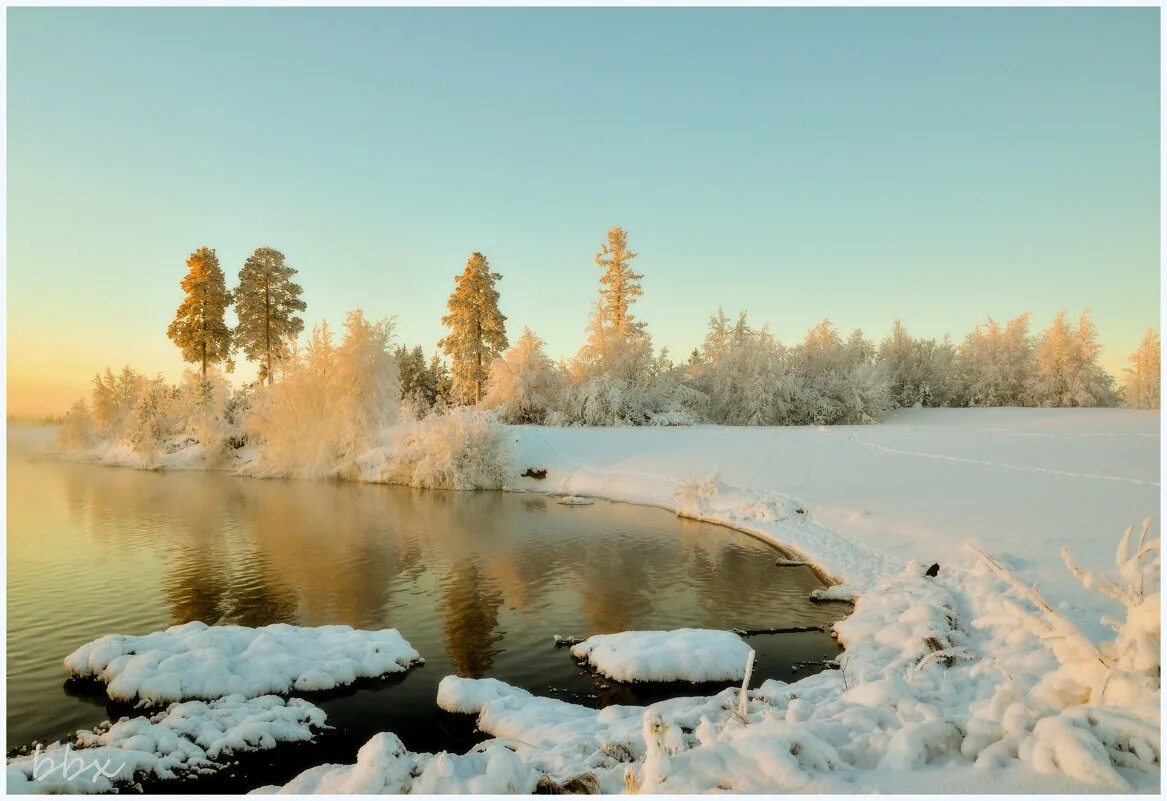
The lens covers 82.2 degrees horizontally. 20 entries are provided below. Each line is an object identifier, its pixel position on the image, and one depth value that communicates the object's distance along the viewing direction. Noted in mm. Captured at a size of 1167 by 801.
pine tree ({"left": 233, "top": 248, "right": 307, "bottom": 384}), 46281
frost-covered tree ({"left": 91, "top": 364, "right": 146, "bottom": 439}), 46688
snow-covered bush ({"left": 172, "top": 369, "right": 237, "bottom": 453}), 40562
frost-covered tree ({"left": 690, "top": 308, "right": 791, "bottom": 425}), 40562
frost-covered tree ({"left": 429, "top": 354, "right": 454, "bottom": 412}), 53644
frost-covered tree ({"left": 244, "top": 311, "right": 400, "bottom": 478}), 35656
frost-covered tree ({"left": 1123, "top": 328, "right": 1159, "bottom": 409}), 41688
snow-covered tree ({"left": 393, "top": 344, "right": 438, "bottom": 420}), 58459
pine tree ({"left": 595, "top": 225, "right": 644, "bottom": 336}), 49844
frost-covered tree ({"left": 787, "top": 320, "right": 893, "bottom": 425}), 39656
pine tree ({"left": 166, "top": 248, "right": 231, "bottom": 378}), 43750
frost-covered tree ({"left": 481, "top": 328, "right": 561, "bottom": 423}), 42281
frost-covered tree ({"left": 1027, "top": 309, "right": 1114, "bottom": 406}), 43594
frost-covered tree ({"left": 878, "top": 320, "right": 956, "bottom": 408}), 47906
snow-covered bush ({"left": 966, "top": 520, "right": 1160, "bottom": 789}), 4066
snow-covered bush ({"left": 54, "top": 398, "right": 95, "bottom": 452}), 48188
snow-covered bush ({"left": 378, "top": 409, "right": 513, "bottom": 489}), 31516
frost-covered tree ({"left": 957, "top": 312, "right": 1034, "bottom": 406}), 45969
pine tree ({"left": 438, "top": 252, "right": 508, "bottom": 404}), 47312
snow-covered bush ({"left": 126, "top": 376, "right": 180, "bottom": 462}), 42062
